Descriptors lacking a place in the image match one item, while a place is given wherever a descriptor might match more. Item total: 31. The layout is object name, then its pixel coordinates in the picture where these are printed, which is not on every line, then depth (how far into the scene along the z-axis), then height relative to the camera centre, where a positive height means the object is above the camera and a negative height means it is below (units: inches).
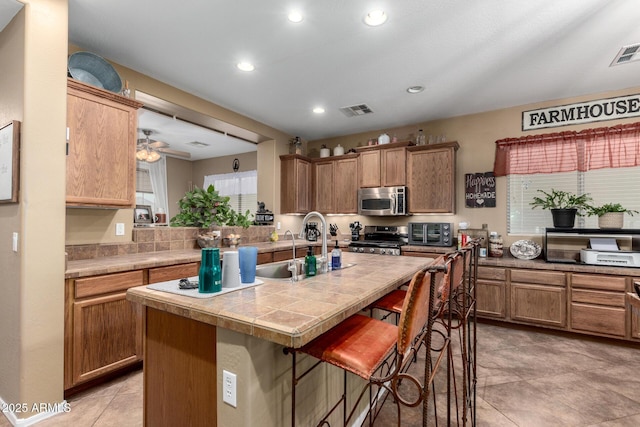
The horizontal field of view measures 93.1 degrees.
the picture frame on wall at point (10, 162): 74.0 +14.1
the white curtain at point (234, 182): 274.8 +34.1
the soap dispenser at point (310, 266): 71.7 -11.4
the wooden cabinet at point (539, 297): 128.4 -34.6
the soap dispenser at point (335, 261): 81.1 -11.6
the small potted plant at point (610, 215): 126.0 +1.0
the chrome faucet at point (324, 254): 76.4 -9.6
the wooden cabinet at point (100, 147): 90.5 +22.9
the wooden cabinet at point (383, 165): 177.8 +32.0
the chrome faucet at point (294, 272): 66.4 -12.1
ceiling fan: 188.2 +43.0
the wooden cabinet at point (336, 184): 197.8 +22.5
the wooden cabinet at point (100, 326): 80.7 -30.8
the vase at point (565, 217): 134.0 +0.2
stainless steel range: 172.4 -14.0
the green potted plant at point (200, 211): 138.1 +3.4
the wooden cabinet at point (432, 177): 164.9 +22.7
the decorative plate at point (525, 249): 145.9 -15.5
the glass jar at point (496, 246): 150.6 -14.2
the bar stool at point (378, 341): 40.3 -20.3
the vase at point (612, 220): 126.0 -1.1
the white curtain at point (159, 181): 274.5 +34.5
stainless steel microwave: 176.9 +10.1
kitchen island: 42.1 -20.3
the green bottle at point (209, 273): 52.5 -9.6
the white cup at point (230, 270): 57.5 -9.9
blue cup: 61.2 -9.3
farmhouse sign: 135.0 +49.6
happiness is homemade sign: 163.2 +15.2
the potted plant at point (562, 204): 134.3 +6.2
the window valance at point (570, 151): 133.6 +31.8
